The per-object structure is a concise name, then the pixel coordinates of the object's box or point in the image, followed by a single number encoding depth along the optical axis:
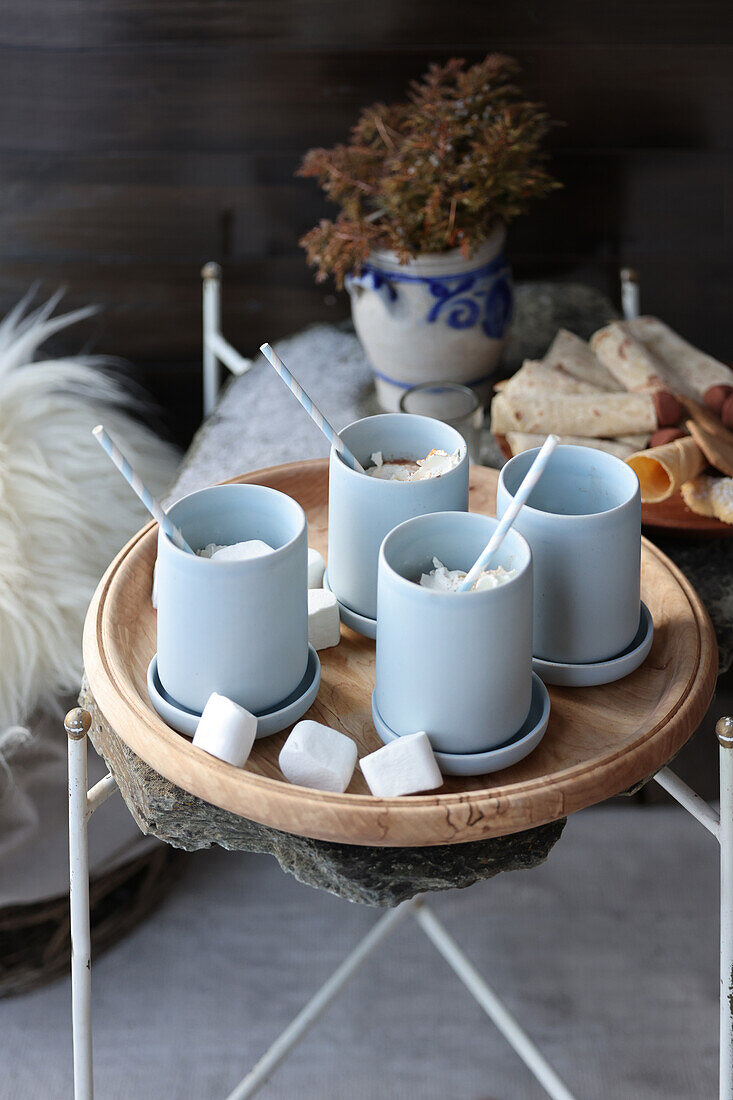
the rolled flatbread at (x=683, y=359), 1.30
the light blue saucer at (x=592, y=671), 0.76
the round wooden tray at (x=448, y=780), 0.66
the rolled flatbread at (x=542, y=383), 1.24
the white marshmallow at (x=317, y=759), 0.67
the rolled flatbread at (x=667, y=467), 1.09
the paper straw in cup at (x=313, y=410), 0.70
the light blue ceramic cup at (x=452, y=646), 0.64
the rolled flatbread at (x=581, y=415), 1.21
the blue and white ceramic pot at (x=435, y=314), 1.28
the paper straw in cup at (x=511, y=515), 0.65
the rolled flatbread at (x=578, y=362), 1.30
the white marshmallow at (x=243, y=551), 0.71
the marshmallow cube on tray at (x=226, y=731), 0.67
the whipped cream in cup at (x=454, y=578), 0.67
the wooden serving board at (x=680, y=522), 1.10
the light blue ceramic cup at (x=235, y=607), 0.67
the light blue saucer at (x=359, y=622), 0.82
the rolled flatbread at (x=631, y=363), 1.27
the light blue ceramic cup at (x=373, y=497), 0.76
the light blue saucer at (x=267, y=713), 0.71
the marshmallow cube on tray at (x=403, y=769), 0.66
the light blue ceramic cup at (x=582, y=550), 0.71
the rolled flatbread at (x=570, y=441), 1.19
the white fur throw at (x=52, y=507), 1.26
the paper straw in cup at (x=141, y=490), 0.65
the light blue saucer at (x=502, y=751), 0.68
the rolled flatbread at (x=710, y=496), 1.09
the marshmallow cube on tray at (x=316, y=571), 0.86
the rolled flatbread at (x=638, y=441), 1.21
